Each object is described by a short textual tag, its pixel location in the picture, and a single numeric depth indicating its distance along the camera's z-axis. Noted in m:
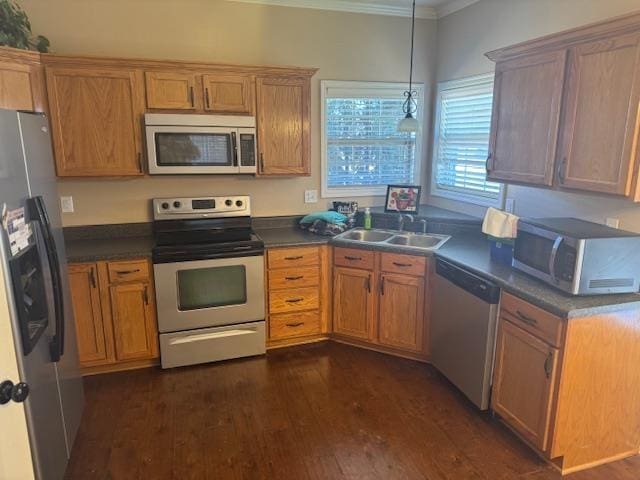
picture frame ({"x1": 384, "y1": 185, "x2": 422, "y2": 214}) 3.83
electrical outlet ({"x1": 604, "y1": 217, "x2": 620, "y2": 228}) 2.42
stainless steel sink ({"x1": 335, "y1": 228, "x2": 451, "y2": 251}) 3.37
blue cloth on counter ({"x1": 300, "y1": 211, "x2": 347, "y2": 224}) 3.65
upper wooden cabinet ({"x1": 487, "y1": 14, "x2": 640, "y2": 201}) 2.03
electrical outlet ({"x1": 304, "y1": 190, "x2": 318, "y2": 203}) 3.92
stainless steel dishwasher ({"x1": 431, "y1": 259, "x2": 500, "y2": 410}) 2.50
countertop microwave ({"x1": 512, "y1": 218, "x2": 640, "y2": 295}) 2.07
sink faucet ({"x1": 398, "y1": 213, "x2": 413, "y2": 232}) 3.76
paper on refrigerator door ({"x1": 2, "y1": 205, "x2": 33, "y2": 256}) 1.53
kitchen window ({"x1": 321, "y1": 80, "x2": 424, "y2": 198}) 3.91
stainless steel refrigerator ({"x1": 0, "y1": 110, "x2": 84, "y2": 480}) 1.56
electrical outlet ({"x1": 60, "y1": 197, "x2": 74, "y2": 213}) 3.30
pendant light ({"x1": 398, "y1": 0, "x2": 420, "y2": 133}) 3.52
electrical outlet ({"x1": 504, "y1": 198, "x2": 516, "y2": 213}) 3.20
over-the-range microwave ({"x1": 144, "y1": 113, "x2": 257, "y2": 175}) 3.11
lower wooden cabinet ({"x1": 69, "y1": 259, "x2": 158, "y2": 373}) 2.91
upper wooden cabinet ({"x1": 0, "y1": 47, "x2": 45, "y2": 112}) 2.61
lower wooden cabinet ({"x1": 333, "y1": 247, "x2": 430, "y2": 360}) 3.17
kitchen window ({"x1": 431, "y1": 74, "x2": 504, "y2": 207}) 3.52
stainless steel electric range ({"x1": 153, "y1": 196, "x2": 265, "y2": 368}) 3.06
